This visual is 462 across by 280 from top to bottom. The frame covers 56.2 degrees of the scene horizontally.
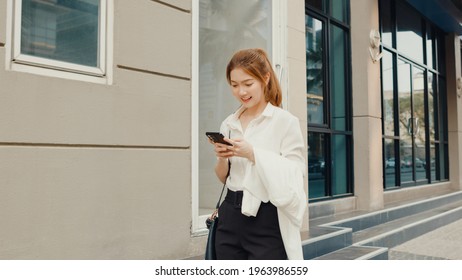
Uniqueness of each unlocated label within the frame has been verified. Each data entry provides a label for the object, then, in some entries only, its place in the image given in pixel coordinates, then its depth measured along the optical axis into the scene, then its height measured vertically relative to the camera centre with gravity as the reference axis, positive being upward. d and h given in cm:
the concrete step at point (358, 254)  464 -96
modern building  295 +44
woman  185 -3
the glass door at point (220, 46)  539 +157
